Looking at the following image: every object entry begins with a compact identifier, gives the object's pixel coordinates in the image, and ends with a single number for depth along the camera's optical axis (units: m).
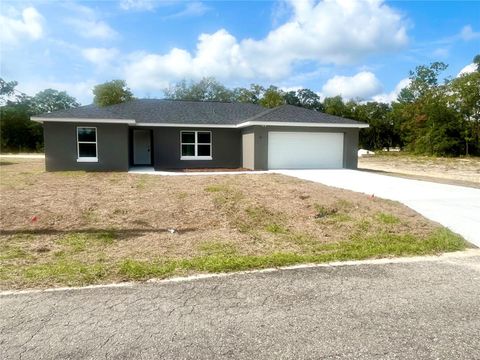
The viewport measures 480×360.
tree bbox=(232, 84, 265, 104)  59.72
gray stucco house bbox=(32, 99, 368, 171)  18.00
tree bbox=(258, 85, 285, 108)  53.00
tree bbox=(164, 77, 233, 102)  59.19
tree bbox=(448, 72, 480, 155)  39.75
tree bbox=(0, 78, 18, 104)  53.75
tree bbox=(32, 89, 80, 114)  63.14
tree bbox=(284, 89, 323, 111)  70.56
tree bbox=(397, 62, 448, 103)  52.72
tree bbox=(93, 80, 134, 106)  50.22
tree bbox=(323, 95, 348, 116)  57.44
